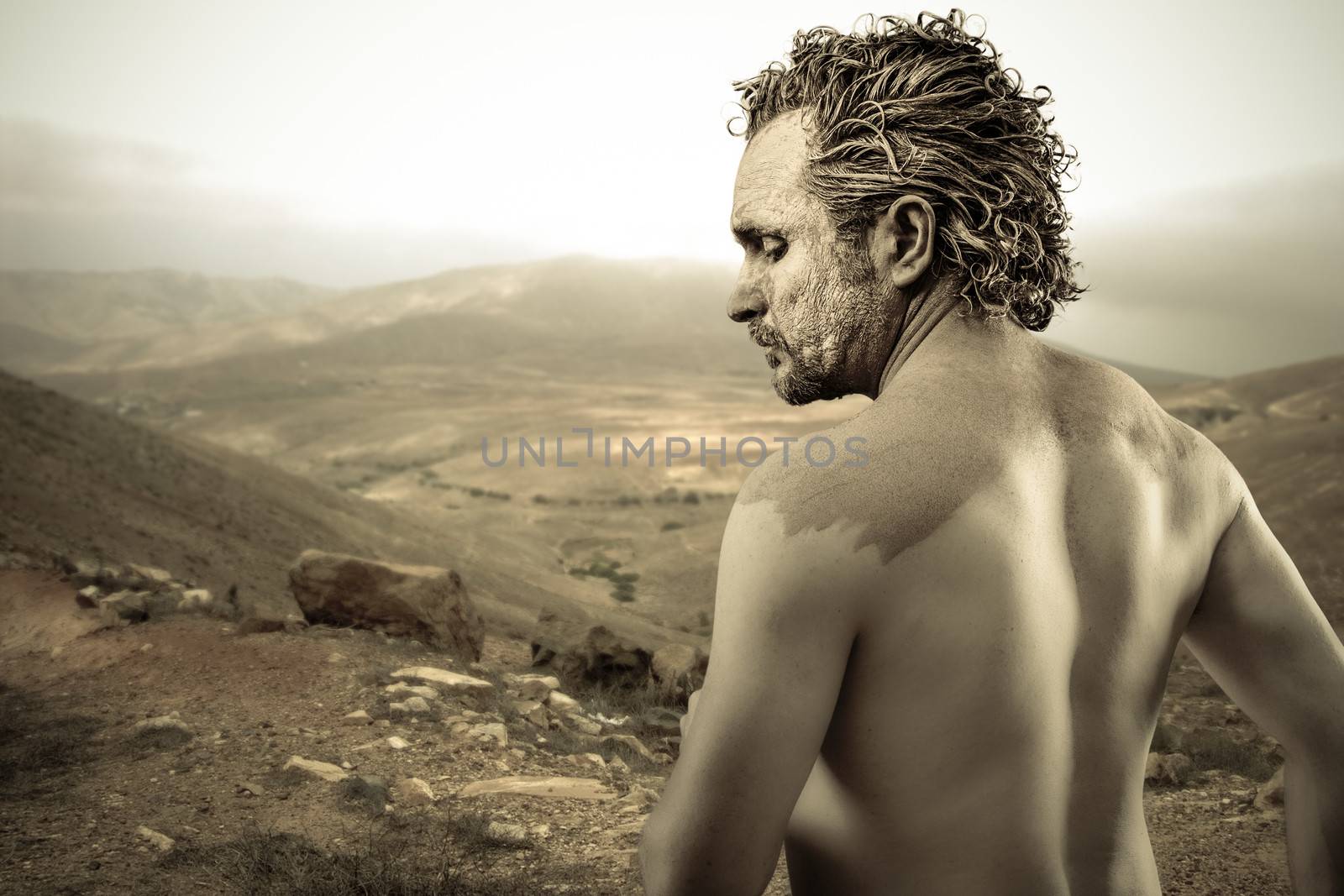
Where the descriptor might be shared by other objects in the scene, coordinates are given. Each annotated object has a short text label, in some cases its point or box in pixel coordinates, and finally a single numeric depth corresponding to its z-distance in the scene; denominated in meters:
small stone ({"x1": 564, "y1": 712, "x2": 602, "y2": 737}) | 5.74
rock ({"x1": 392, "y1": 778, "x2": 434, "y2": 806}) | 4.04
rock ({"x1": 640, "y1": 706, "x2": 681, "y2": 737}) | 6.11
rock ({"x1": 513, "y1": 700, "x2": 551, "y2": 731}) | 5.55
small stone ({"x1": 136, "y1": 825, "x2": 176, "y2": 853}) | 3.38
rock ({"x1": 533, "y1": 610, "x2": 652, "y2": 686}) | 7.04
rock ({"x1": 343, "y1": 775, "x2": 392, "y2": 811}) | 3.92
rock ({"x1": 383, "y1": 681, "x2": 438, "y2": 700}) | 5.32
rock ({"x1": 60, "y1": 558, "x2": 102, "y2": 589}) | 6.94
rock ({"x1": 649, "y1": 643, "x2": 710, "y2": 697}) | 6.77
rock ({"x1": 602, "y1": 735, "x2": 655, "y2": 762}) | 5.47
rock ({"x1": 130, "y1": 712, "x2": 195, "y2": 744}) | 4.48
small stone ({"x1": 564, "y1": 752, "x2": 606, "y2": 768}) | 4.95
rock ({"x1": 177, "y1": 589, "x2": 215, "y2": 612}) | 6.67
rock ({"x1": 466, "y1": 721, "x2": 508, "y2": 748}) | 4.87
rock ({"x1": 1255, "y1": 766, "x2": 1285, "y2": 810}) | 4.46
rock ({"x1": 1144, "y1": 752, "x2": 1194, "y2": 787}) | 5.02
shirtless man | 0.96
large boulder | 6.86
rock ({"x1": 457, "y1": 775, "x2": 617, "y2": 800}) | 4.27
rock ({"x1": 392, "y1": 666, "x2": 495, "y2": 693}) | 5.67
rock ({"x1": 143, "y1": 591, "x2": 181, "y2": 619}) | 6.37
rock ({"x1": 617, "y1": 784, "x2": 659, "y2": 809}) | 4.31
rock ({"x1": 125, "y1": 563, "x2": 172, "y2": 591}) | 7.61
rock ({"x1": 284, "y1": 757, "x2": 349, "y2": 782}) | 4.18
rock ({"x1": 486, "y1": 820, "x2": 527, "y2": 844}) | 3.68
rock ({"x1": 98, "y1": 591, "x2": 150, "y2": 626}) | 6.11
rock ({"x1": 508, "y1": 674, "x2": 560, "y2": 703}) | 6.19
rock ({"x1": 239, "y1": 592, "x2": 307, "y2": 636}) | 6.09
